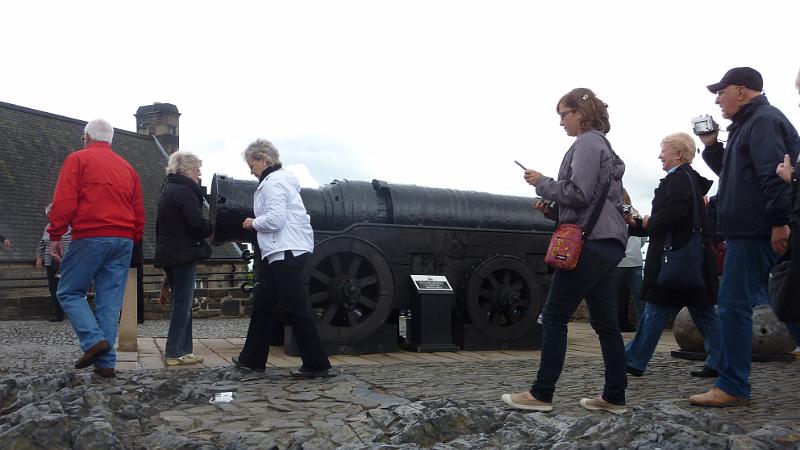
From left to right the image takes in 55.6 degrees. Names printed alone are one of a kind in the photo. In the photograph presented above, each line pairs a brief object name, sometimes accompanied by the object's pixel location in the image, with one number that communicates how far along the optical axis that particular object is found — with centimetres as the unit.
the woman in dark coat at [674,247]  517
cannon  720
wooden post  714
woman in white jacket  543
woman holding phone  403
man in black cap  406
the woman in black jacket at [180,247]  618
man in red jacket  519
